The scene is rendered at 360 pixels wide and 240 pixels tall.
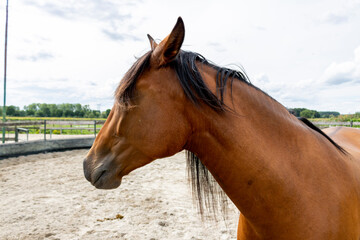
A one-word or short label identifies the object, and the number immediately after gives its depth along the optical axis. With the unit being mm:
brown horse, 1256
